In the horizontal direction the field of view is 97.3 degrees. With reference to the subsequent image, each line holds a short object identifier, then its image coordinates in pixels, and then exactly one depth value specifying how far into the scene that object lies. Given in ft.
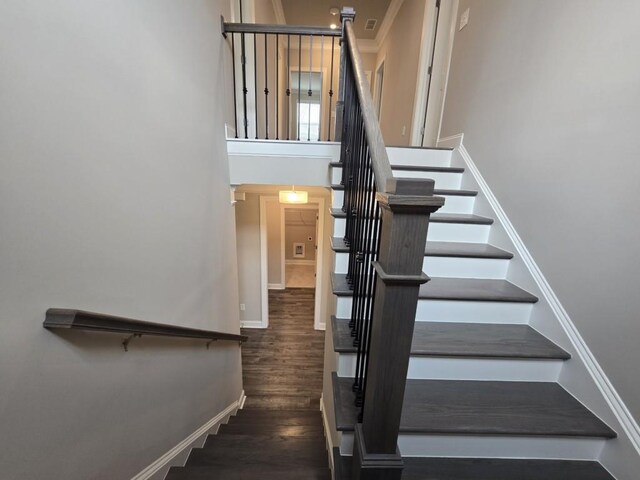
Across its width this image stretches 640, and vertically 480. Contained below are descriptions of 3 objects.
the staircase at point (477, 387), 3.62
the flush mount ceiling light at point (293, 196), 11.62
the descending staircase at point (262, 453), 4.78
